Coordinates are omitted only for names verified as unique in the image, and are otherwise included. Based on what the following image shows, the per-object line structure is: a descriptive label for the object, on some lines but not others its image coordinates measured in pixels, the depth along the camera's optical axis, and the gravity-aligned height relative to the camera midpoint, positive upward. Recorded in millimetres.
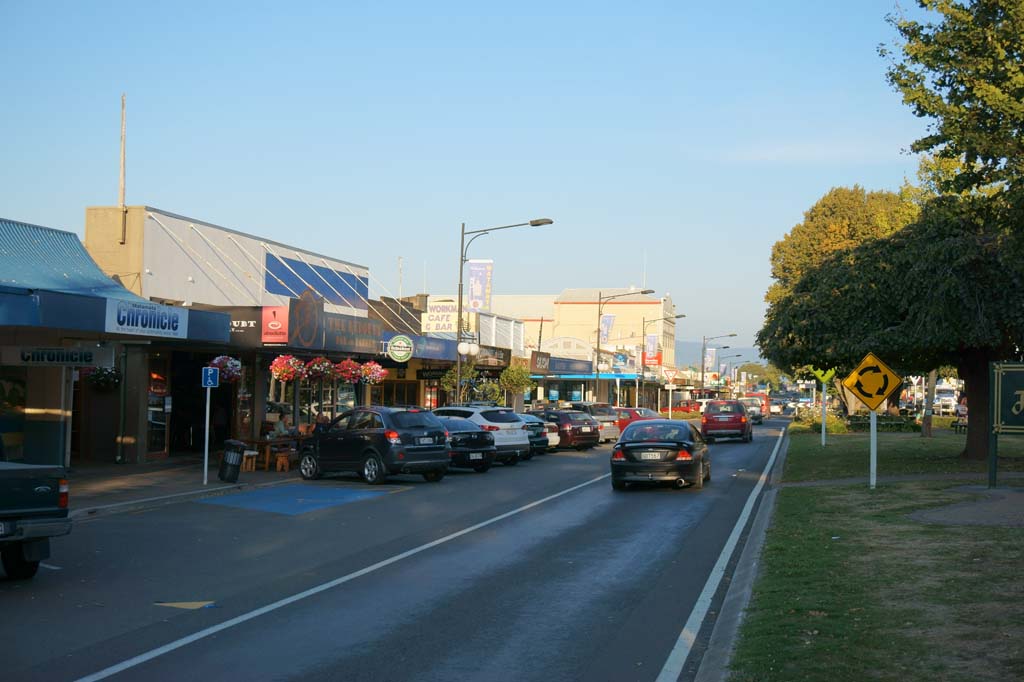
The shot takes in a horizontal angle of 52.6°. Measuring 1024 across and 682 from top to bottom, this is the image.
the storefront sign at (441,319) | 41500 +2582
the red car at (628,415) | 43050 -1096
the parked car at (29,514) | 10461 -1468
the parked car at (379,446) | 22953 -1468
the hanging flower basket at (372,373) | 30328 +245
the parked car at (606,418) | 42750 -1238
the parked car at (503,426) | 29328 -1178
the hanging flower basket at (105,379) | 25766 -148
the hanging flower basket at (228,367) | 25703 +247
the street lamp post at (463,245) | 34594 +4646
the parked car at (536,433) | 33281 -1513
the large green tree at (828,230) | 58906 +9500
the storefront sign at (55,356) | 19812 +296
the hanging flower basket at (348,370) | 29578 +293
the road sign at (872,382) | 19375 +267
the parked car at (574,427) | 37219 -1445
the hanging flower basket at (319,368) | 28219 +315
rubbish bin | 21672 -1778
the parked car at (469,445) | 27000 -1592
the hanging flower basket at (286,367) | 27625 +302
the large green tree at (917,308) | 22922 +2084
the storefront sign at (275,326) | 27062 +1369
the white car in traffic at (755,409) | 71688 -1154
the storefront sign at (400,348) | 35156 +1145
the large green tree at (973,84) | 13055 +4156
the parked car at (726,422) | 43594 -1272
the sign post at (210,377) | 21812 -13
